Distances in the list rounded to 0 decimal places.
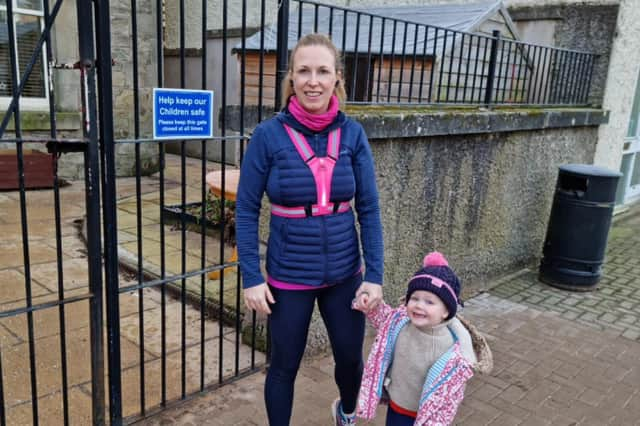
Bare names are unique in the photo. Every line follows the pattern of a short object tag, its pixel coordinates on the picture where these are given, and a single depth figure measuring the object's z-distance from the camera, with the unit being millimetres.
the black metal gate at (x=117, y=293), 2320
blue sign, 2574
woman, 2236
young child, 2236
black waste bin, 5223
